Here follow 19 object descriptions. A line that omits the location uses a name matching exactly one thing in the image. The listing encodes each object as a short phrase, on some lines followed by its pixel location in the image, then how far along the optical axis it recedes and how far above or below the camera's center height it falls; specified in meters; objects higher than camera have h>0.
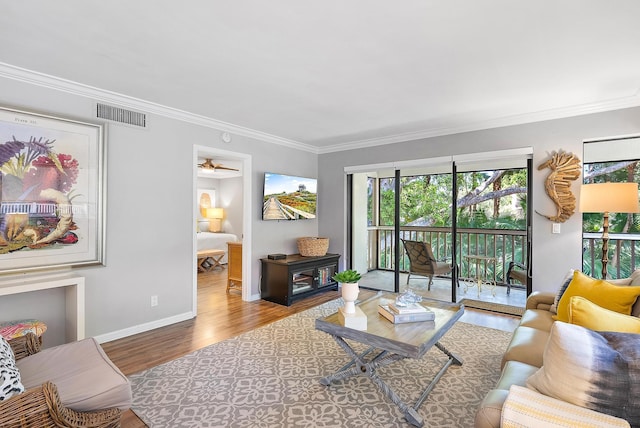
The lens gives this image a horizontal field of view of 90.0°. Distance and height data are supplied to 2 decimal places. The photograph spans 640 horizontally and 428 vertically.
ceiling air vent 3.08 +0.99
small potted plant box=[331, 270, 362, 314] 2.37 -0.55
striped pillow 1.04 -0.68
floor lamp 2.76 +0.15
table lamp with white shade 8.48 -0.11
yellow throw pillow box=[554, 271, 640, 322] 1.98 -0.52
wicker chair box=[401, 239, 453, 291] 4.54 -0.69
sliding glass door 4.23 -0.13
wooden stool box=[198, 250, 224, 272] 6.67 -1.00
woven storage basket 4.98 -0.50
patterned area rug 2.00 -1.26
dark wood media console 4.40 -0.93
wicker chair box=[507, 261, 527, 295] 4.07 -0.77
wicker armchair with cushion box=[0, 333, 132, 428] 1.28 -0.83
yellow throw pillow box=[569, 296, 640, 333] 1.43 -0.47
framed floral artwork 2.59 +0.19
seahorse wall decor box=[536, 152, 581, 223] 3.51 +0.37
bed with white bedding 7.06 -0.60
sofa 1.22 -0.77
